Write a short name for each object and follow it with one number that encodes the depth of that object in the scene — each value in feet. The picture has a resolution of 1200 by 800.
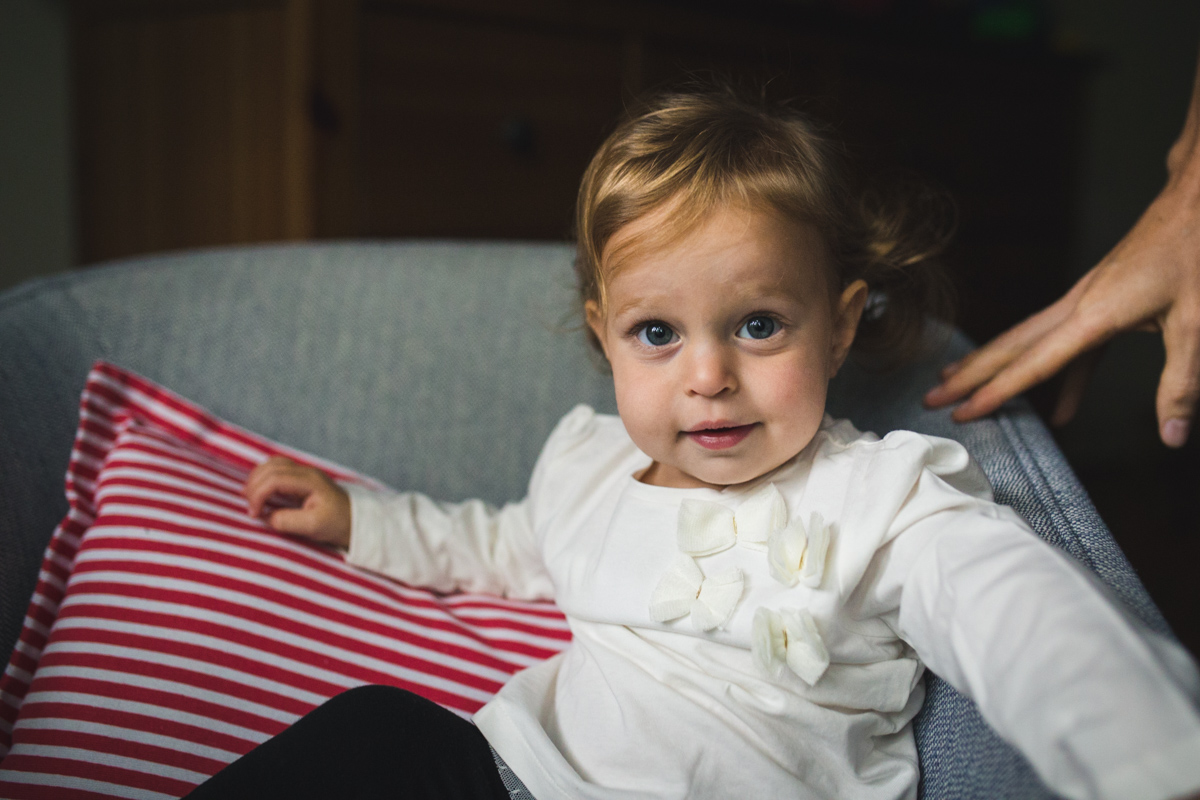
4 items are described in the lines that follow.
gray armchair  2.98
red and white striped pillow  2.19
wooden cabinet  4.35
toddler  1.82
